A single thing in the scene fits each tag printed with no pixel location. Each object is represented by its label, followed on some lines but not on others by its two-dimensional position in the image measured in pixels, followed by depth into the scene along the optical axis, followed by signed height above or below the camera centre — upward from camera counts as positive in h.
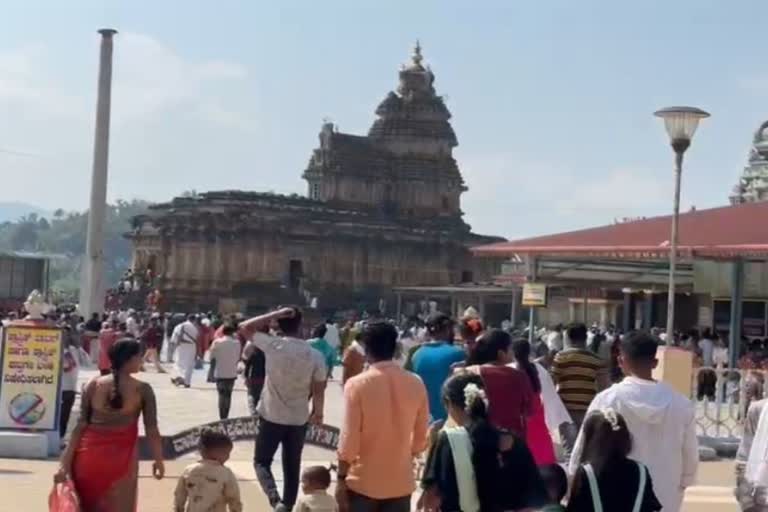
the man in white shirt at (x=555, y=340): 27.16 -0.84
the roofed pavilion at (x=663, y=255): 20.20 +0.70
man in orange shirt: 7.39 -0.79
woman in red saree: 7.57 -0.88
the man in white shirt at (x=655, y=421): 6.94 -0.57
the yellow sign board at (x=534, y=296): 20.77 +0.01
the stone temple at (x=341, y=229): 69.06 +2.76
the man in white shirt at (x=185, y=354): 25.20 -1.34
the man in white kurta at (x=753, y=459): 6.70 -0.77
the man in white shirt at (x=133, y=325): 31.76 -1.17
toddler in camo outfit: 7.64 -1.10
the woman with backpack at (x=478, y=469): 5.95 -0.74
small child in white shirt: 7.81 -1.15
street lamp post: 16.19 +1.96
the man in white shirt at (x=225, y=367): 16.83 -1.03
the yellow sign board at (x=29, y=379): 13.84 -1.05
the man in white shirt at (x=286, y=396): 9.58 -0.77
